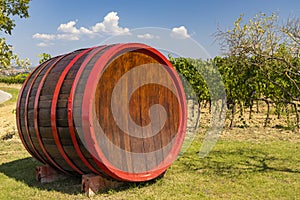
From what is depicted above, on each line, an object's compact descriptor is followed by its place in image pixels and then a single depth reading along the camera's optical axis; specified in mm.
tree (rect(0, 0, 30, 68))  7331
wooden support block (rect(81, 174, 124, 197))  4289
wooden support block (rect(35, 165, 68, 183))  5098
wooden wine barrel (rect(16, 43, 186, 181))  3957
